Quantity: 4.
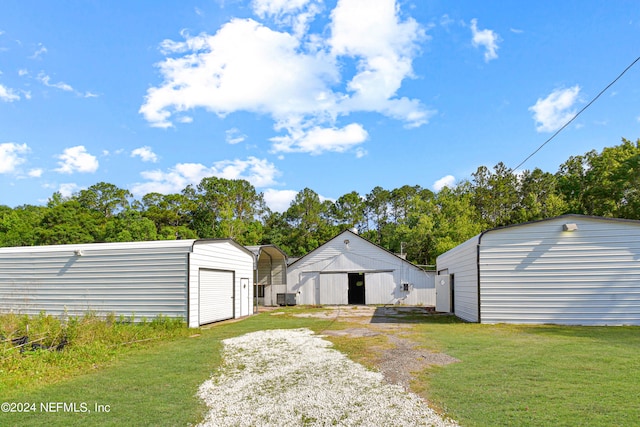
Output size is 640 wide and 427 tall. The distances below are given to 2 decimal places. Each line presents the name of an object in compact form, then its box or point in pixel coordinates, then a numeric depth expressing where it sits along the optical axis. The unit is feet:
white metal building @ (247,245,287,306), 85.30
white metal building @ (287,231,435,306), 81.71
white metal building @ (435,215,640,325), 42.86
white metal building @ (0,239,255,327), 44.86
